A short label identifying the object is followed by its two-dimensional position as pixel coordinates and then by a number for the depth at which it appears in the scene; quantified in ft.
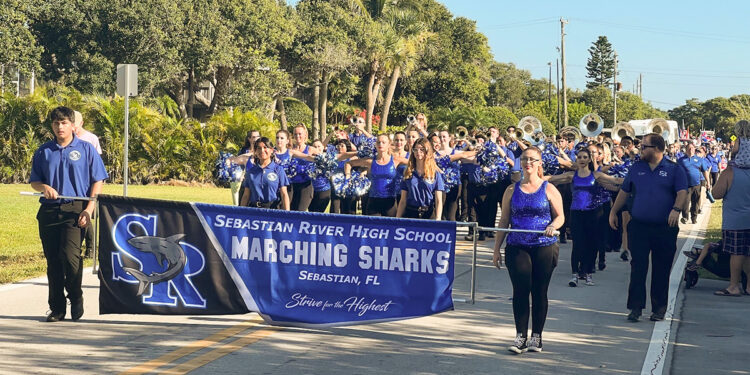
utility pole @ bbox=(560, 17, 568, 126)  205.25
